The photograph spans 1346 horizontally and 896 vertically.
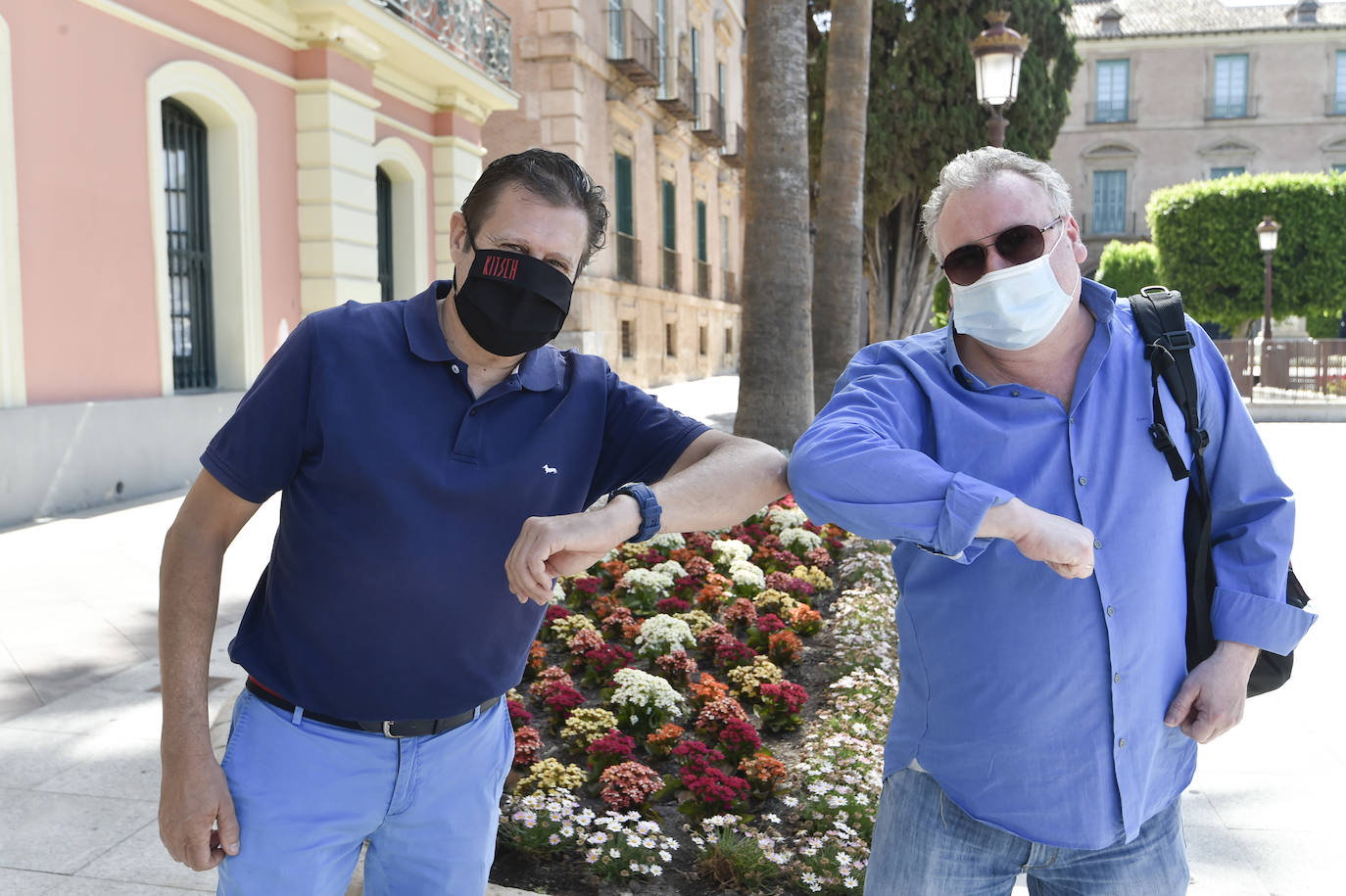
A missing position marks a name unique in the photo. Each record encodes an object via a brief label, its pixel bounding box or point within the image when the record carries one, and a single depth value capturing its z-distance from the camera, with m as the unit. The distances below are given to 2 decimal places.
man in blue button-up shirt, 1.73
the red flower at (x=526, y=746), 3.46
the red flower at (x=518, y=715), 3.77
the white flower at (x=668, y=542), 6.19
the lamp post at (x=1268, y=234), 24.05
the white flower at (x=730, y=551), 6.06
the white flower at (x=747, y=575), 5.62
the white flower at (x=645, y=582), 5.34
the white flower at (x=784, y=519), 7.05
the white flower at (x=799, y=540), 6.63
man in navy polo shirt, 1.71
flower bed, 2.99
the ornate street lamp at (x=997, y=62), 10.52
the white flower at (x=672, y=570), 5.71
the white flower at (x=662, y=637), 4.57
